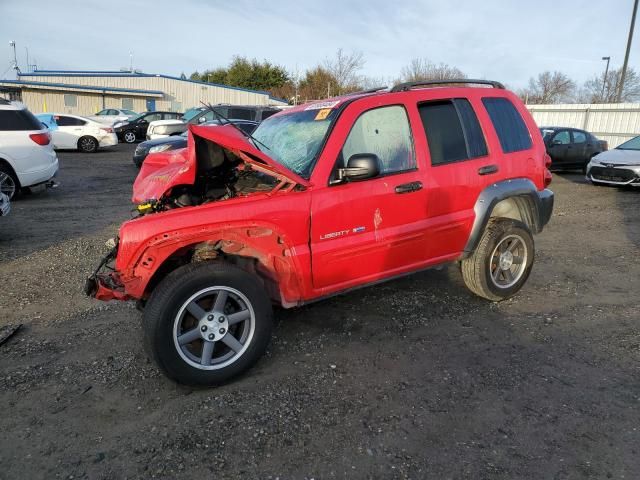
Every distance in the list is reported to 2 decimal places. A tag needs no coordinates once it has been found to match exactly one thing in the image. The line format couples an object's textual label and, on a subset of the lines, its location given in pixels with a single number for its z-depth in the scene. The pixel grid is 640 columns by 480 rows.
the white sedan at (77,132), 18.19
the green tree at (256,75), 51.09
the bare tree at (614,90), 41.09
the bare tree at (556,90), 48.56
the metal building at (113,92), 33.94
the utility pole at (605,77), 42.71
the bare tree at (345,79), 35.19
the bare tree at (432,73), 35.03
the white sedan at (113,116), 24.63
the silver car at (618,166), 11.48
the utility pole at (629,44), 24.81
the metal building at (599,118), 21.50
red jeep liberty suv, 3.01
